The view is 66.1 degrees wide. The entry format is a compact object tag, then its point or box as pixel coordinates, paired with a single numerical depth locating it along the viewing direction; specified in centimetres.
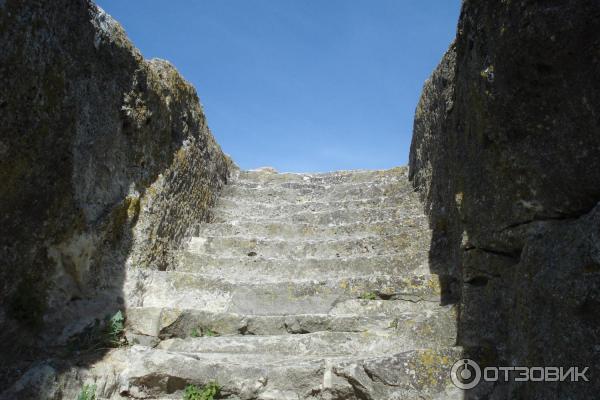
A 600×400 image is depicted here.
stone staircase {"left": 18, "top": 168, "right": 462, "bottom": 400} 277
